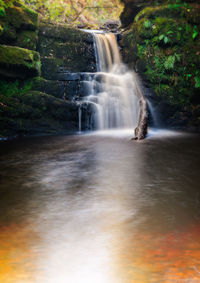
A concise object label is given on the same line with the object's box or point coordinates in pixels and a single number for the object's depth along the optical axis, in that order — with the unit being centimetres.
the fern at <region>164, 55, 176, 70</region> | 1048
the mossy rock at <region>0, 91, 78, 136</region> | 916
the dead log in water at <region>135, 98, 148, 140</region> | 841
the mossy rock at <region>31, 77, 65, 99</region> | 1013
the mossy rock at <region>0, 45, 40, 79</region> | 915
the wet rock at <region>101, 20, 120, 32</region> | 2108
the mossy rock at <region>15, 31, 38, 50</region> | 1059
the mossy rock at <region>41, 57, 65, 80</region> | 1154
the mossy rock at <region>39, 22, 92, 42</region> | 1238
